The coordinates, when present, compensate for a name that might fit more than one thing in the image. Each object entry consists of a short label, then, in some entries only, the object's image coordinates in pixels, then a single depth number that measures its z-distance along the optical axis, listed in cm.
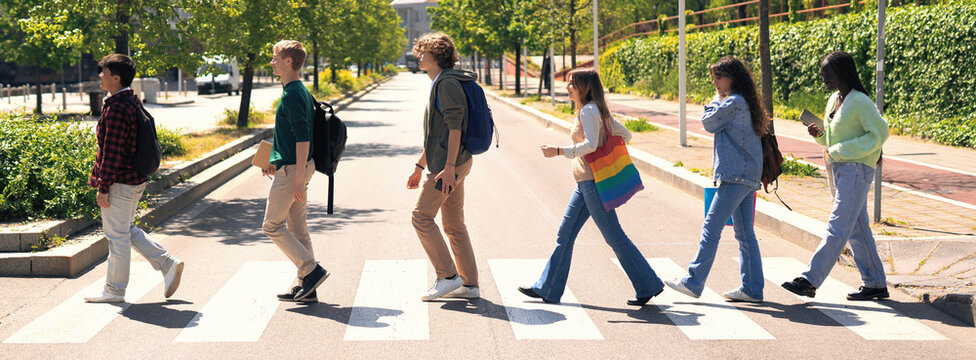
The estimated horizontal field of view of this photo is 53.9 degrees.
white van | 4934
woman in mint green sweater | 612
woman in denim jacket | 605
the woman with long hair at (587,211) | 593
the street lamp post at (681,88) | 1727
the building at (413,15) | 16712
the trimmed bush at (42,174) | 816
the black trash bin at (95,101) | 2770
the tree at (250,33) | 1966
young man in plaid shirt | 604
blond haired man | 589
